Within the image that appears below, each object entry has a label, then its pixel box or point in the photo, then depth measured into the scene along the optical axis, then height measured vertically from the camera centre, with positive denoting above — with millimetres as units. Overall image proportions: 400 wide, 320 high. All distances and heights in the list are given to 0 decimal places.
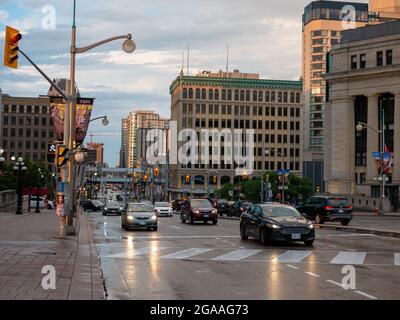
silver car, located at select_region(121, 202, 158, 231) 31812 -1836
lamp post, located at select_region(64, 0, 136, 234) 25609 +3077
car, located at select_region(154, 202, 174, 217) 57609 -2497
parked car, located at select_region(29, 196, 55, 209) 79250 -2923
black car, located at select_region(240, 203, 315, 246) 21938 -1460
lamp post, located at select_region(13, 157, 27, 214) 51047 -207
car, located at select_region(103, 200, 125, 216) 58781 -2482
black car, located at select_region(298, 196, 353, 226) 37950 -1585
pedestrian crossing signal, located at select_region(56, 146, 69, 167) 24598 +995
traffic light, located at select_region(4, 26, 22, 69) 18702 +3925
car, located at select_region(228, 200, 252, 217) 53278 -2157
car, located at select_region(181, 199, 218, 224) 39281 -1800
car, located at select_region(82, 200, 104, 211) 78750 -2946
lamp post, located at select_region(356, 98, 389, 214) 62803 +712
